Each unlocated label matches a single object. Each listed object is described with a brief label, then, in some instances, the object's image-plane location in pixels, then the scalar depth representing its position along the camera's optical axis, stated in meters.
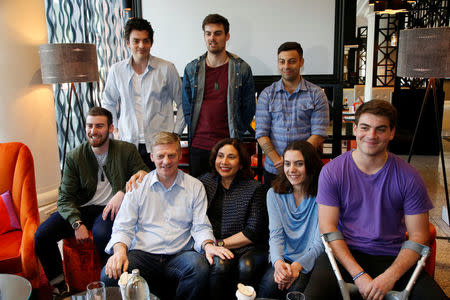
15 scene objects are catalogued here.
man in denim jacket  2.73
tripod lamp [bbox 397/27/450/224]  2.71
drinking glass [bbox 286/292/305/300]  1.46
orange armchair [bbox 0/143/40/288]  2.36
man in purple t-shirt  1.81
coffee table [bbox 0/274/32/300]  1.82
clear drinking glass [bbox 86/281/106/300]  1.56
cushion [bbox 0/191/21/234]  2.59
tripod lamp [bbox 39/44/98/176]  3.24
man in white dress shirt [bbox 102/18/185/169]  2.93
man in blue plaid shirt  2.56
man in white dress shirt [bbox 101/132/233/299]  2.12
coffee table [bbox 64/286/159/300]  1.72
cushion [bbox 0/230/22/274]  2.33
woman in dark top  2.11
